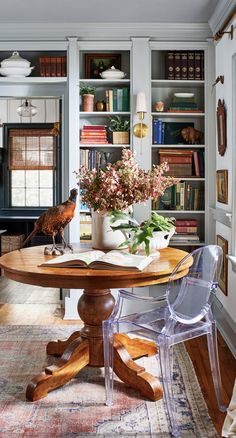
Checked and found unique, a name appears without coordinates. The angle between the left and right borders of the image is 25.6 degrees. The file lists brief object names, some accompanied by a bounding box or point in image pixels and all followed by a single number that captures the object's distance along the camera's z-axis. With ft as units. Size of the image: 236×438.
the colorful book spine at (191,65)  15.35
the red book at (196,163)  15.58
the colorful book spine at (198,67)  15.35
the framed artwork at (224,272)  12.88
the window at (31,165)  24.71
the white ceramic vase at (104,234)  10.14
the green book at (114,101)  15.48
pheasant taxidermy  9.69
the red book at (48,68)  15.46
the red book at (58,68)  15.47
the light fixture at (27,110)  23.08
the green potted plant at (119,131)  15.48
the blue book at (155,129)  15.55
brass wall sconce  14.73
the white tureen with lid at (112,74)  15.16
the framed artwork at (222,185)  12.93
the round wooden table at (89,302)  8.12
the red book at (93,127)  15.48
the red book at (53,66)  15.46
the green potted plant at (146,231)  9.32
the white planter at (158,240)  10.31
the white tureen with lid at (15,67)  15.20
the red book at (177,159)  15.62
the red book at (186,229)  15.60
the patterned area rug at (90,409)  8.05
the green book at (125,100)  15.44
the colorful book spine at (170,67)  15.35
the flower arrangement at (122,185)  9.56
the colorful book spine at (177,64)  15.34
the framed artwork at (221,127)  13.16
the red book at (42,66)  15.47
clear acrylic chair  8.18
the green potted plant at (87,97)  15.31
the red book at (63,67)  15.47
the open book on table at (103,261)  8.44
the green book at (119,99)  15.44
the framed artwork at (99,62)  15.70
